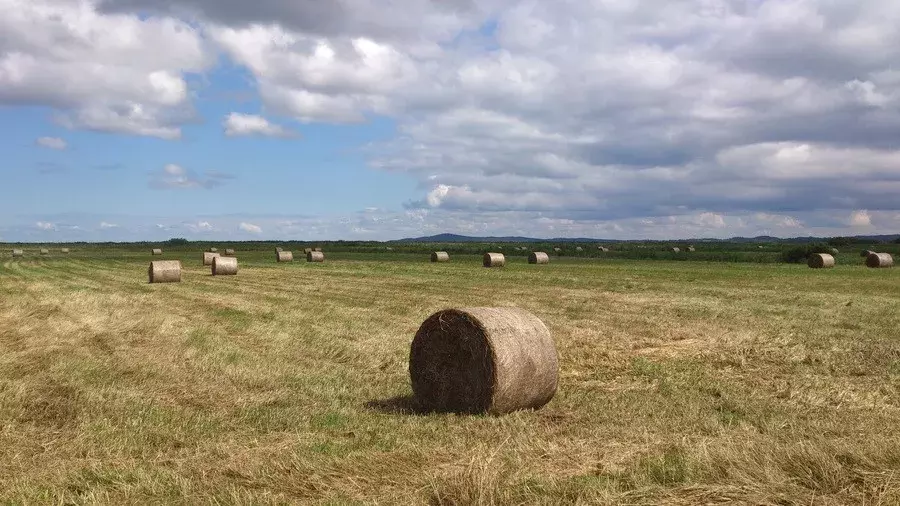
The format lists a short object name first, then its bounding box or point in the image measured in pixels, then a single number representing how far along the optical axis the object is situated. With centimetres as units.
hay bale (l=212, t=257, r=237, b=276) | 4000
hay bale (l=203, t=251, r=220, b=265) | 5079
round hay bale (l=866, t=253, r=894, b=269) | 4591
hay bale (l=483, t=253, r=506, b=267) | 4909
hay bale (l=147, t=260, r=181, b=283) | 3444
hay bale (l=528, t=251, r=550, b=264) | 5397
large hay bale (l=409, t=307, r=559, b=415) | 979
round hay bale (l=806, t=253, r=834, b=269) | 4663
